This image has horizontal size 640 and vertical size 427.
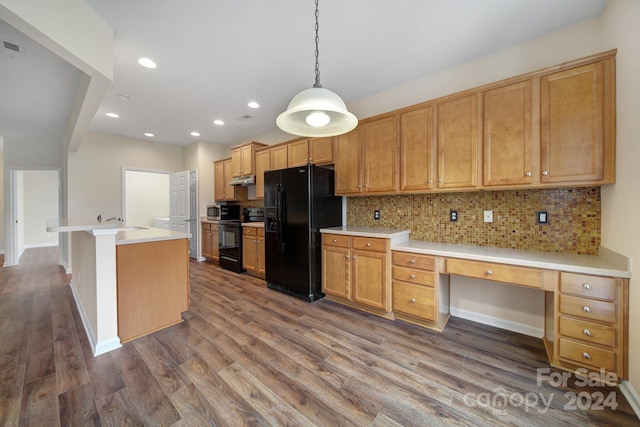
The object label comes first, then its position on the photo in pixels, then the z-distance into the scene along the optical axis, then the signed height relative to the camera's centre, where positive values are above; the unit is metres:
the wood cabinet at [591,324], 1.55 -0.79
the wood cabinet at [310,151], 3.38 +0.90
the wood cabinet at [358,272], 2.60 -0.72
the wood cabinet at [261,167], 4.31 +0.82
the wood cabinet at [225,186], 5.23 +0.59
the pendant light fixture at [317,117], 1.48 +0.68
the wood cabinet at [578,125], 1.72 +0.65
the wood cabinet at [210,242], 5.07 -0.66
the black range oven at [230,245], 4.45 -0.65
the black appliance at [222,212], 5.16 -0.01
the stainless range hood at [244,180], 4.63 +0.63
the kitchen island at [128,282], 2.02 -0.66
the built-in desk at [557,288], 1.57 -0.62
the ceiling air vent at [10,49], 2.13 +1.52
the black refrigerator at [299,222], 3.11 -0.16
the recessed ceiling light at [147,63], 2.53 +1.62
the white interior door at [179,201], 5.54 +0.26
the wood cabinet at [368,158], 2.80 +0.66
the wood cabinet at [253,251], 4.11 -0.71
